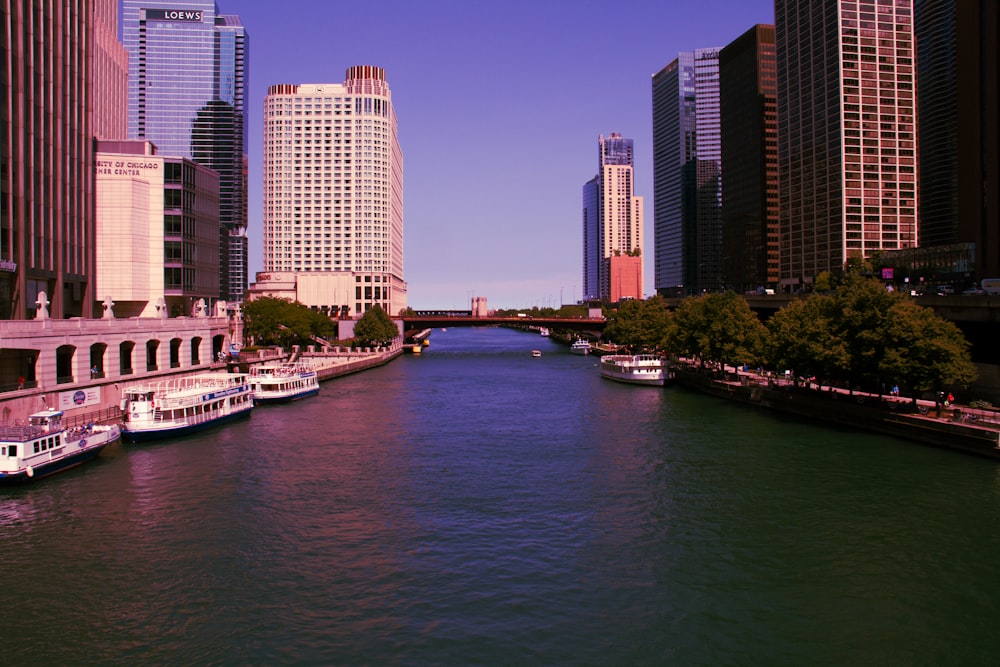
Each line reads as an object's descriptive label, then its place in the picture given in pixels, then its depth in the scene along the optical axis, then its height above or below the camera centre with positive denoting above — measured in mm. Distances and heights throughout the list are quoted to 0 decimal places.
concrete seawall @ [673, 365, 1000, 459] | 57531 -7351
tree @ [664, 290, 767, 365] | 103894 +319
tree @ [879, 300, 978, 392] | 64562 -1639
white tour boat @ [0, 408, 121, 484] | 50719 -7683
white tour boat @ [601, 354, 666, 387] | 122312 -5805
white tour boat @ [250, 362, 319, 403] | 101312 -6527
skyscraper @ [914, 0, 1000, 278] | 119375 +33152
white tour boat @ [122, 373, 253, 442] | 68750 -6833
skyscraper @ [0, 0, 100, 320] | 76500 +19156
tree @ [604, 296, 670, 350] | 160750 +2338
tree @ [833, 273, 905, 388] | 70688 +598
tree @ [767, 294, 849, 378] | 75562 -740
